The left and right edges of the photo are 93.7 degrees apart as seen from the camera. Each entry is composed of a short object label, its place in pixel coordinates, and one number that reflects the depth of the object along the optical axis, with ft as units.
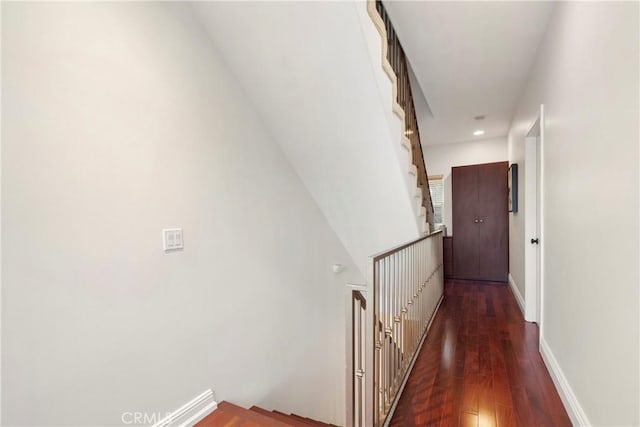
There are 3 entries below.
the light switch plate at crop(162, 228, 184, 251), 5.81
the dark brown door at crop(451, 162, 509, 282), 16.47
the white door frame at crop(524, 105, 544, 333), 10.05
